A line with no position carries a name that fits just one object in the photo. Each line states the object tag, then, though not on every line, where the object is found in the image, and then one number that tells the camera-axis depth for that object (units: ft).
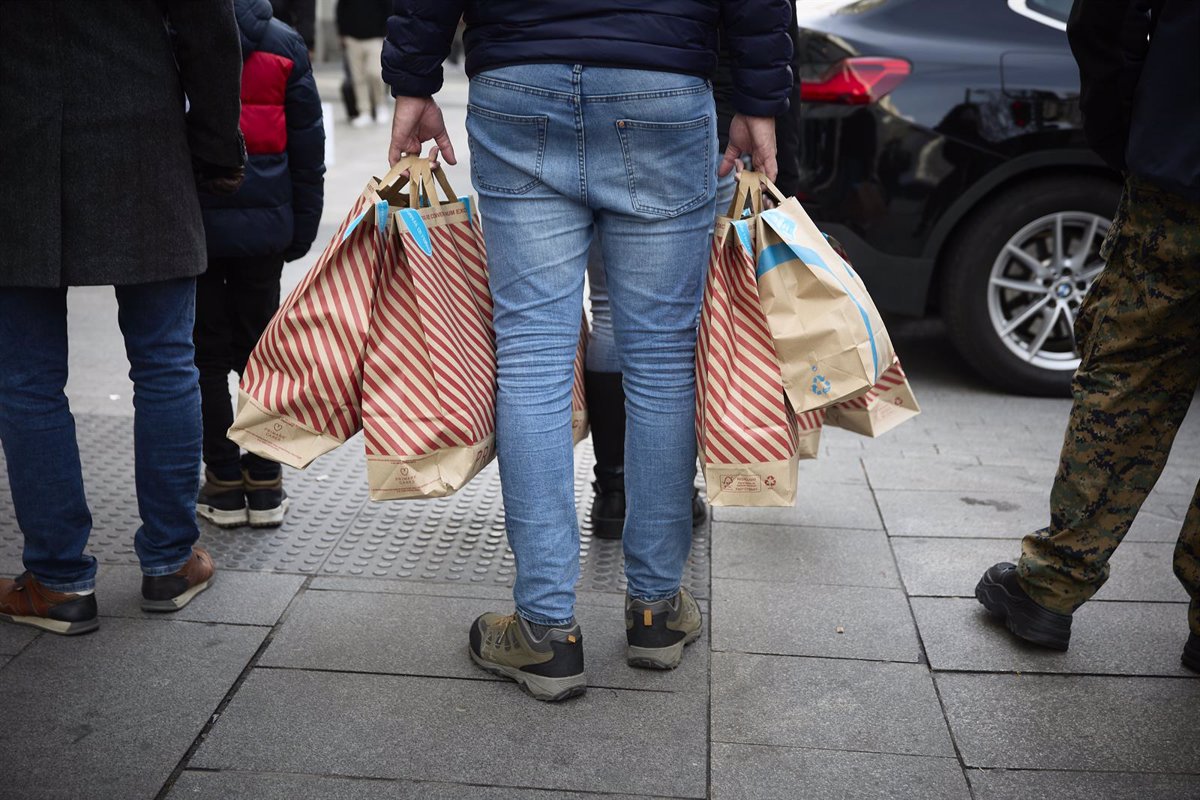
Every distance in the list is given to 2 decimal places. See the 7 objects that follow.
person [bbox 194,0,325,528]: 10.75
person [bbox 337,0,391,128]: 45.96
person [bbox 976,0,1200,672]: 8.03
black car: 15.52
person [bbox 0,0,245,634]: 8.61
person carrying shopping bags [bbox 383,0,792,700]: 7.72
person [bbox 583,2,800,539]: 10.54
